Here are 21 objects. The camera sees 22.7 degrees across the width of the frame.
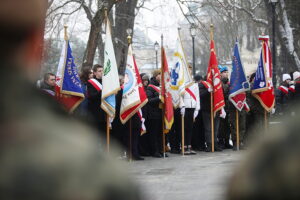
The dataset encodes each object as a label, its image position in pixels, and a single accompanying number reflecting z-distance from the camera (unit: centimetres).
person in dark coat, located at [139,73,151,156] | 1606
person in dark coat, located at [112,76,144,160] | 1498
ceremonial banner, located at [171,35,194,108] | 1603
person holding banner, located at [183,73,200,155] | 1625
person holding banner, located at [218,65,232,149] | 1769
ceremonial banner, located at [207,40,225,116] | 1656
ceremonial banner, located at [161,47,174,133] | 1562
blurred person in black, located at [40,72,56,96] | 1353
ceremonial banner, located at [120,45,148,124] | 1466
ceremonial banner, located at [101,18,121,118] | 1385
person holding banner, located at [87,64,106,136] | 1420
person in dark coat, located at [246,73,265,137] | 1736
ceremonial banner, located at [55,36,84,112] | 1348
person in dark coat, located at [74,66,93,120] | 1411
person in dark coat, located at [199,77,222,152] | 1686
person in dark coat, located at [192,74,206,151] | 1744
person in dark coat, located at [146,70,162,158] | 1578
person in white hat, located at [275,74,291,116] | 2461
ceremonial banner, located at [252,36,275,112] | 1703
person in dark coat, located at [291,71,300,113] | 2023
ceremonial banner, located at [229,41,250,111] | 1675
